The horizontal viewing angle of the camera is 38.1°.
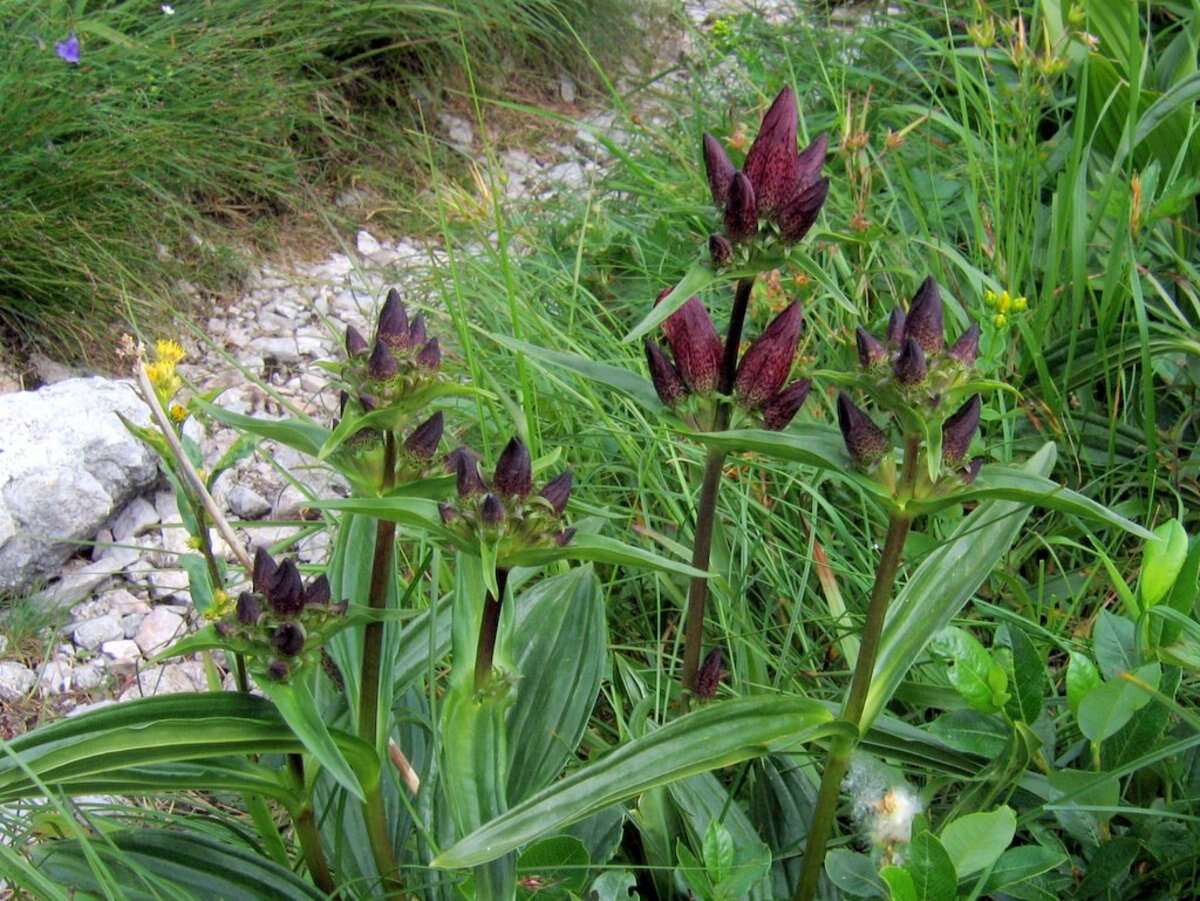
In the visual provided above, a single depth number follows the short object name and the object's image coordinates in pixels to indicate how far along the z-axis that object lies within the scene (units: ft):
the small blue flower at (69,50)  3.61
